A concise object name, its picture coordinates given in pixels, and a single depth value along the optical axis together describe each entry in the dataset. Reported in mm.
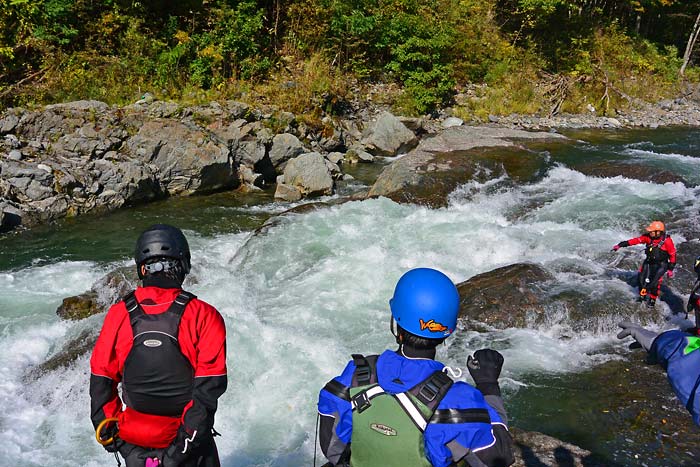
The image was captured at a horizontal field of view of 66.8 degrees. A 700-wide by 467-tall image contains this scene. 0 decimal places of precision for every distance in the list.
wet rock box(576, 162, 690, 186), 11639
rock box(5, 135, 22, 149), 10414
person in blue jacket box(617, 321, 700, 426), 1999
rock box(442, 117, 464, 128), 18939
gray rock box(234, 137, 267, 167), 12859
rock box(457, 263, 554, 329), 6852
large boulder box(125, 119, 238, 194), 11500
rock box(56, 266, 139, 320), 6887
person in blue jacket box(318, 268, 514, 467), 1857
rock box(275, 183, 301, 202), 11984
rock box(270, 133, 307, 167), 13430
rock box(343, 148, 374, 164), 14992
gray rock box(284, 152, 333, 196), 12094
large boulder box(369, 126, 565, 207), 10859
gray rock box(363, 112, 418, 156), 15883
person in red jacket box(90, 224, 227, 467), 2508
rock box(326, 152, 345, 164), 14711
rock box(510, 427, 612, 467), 4043
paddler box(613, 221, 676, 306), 6812
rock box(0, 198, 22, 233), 9336
